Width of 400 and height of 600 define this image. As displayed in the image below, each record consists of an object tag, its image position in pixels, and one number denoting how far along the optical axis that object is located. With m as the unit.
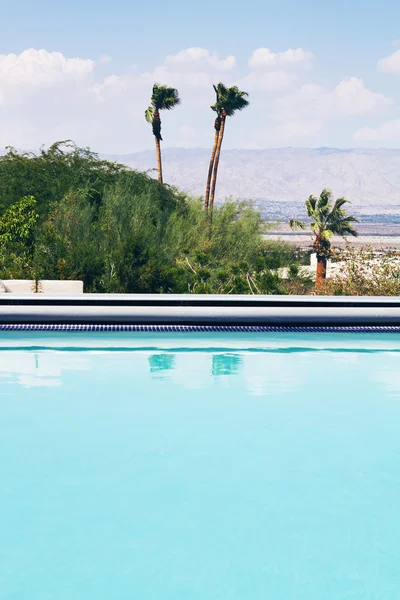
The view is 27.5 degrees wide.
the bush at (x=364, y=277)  12.59
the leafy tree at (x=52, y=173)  20.36
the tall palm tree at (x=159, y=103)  39.62
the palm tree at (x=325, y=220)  40.56
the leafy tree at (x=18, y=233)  13.10
